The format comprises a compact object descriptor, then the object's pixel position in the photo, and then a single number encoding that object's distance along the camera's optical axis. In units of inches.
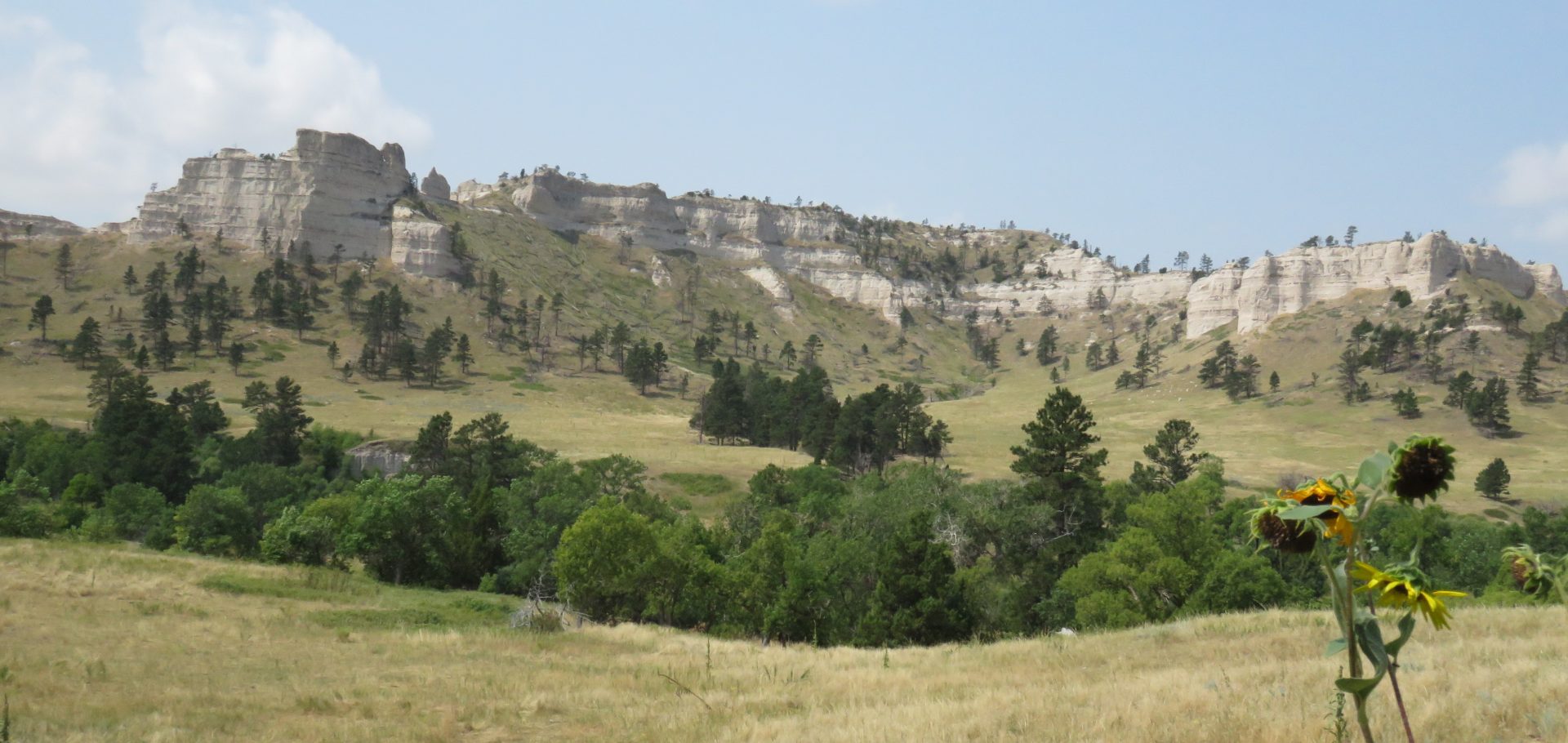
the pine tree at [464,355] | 4913.9
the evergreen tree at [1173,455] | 2705.0
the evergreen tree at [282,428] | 2888.8
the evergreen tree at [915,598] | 1456.7
